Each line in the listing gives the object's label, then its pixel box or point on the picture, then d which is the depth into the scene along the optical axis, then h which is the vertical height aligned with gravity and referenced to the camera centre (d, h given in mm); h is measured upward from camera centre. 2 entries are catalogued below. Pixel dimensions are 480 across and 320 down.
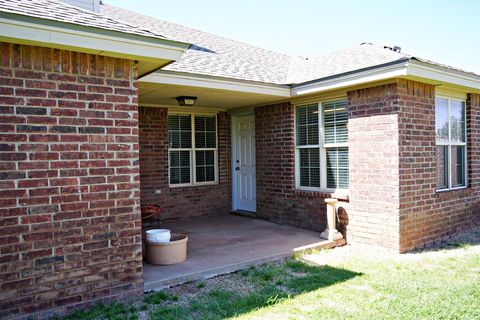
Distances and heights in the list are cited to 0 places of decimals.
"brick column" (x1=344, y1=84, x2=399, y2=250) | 6176 -224
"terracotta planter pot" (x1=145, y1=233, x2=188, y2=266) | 5316 -1310
